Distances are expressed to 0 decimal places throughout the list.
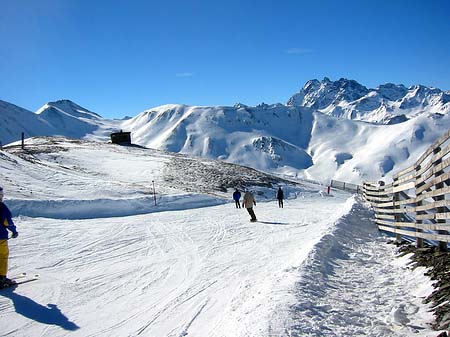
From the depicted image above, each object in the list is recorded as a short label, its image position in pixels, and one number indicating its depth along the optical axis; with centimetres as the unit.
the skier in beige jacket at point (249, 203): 1927
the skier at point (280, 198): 3024
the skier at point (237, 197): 2889
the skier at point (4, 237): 821
